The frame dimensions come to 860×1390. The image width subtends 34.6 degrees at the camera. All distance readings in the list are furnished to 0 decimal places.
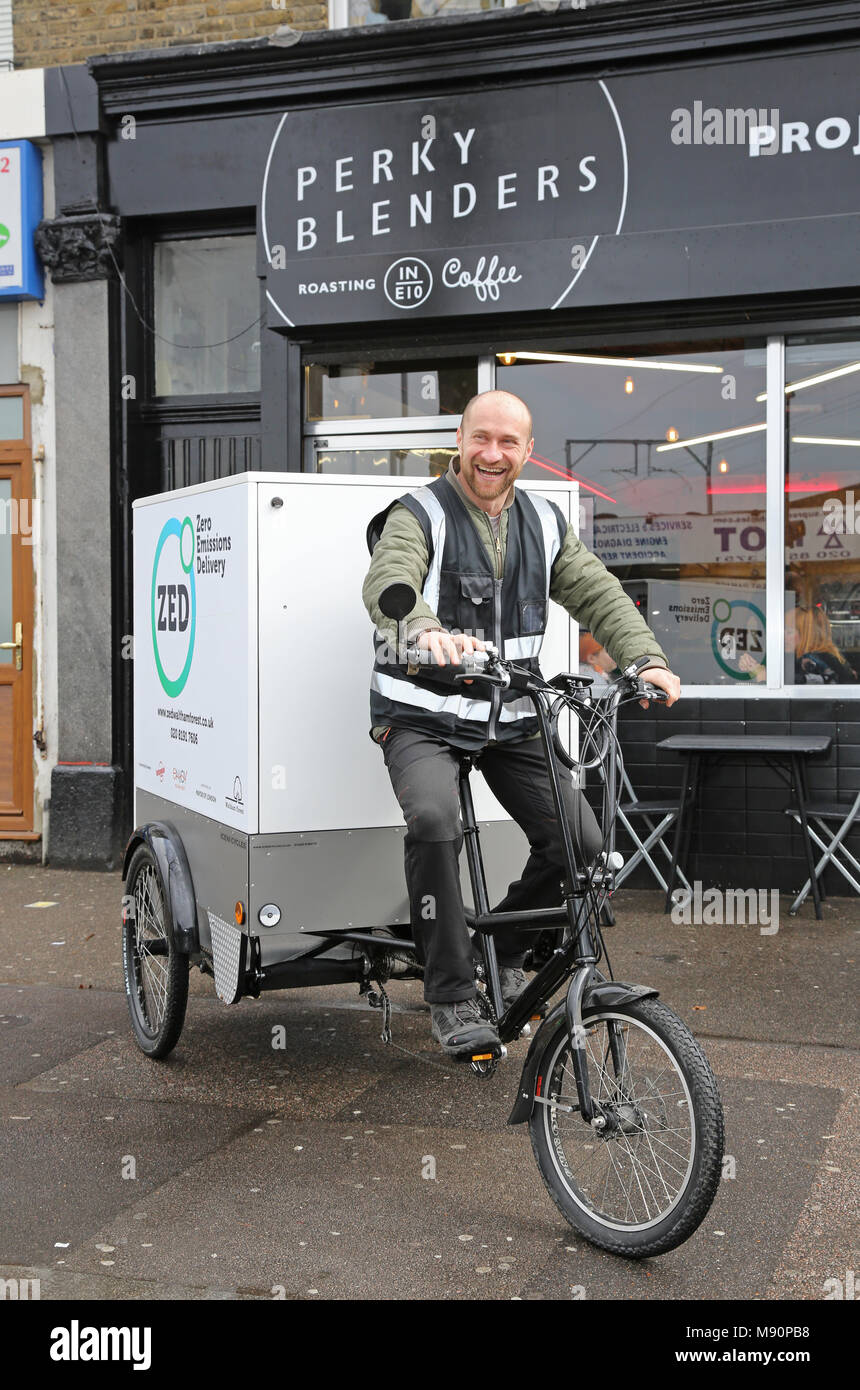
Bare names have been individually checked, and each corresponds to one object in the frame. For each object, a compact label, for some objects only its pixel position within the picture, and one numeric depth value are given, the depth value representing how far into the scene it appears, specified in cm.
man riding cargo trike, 356
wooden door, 942
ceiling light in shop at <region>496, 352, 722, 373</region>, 829
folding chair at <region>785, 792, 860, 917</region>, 749
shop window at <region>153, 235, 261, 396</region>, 930
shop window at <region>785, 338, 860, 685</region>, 795
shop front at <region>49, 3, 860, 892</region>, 786
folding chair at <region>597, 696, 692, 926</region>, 783
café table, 752
